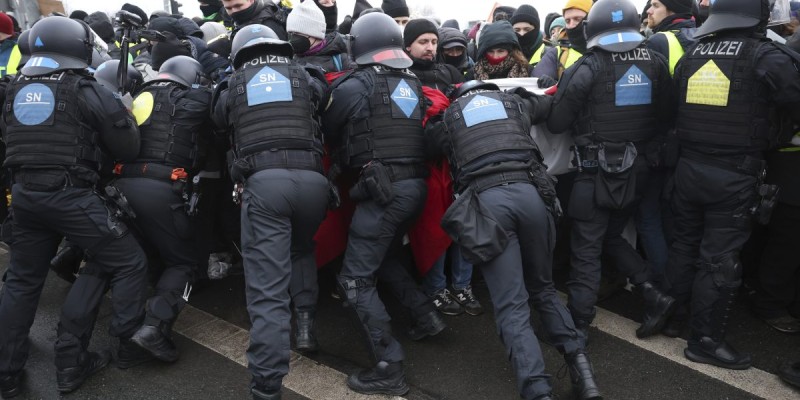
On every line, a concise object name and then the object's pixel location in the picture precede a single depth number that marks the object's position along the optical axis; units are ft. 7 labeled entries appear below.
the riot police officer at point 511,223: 9.86
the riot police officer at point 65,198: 10.84
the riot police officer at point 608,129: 11.78
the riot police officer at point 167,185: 11.94
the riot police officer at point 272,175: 9.88
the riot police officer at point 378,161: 11.11
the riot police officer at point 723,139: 10.63
